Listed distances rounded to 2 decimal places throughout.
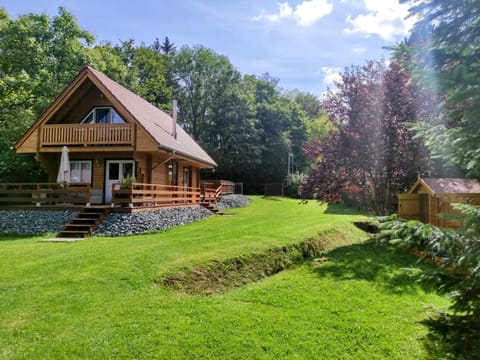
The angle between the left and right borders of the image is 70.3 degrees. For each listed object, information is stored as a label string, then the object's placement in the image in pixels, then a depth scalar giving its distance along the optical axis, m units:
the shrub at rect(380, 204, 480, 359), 3.05
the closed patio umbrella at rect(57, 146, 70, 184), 13.69
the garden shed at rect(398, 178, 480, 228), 8.17
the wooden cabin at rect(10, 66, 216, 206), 14.88
